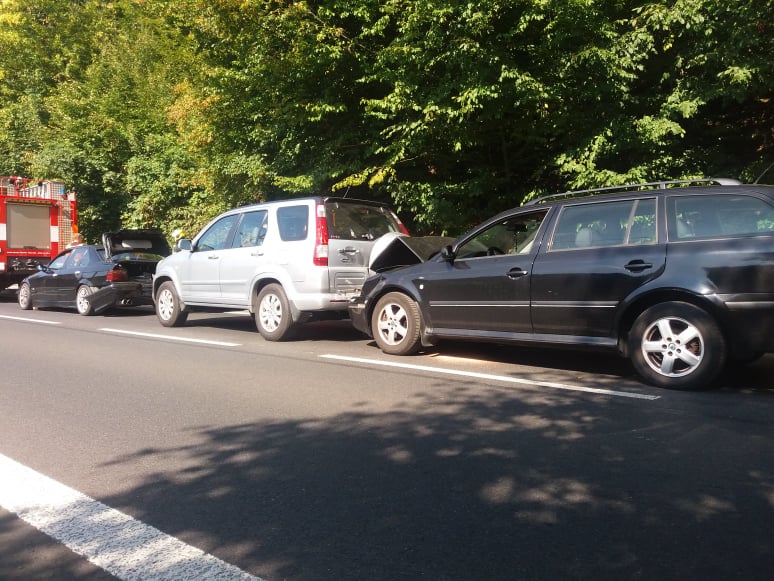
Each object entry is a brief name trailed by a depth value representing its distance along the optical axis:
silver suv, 9.00
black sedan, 13.53
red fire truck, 17.14
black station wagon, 5.61
